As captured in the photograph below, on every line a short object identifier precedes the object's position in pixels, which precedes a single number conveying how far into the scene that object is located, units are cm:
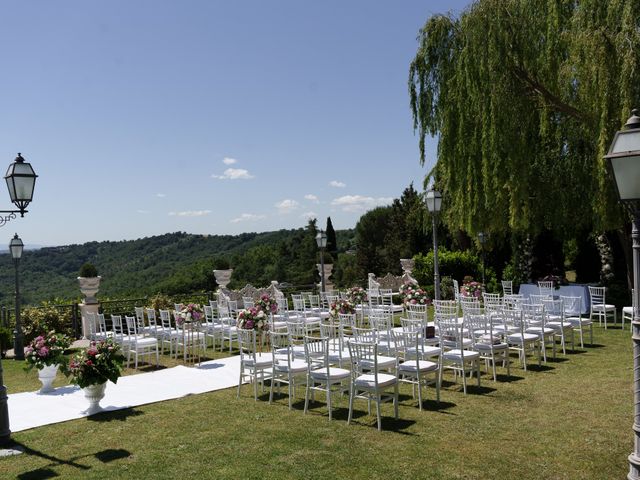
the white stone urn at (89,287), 1502
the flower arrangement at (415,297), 1188
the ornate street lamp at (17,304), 1312
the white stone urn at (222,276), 1855
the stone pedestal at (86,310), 1510
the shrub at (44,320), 1445
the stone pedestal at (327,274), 2064
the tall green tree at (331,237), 4256
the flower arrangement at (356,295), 1380
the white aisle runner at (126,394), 764
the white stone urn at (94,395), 764
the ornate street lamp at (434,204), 1130
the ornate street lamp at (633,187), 381
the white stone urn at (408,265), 2175
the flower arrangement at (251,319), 933
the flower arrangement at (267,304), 1139
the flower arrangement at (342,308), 1084
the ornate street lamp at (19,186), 641
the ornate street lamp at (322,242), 1750
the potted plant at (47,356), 859
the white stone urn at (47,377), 899
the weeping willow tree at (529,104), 1186
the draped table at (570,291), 1424
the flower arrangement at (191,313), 1086
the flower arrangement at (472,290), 1345
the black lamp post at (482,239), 1911
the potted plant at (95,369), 750
